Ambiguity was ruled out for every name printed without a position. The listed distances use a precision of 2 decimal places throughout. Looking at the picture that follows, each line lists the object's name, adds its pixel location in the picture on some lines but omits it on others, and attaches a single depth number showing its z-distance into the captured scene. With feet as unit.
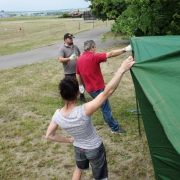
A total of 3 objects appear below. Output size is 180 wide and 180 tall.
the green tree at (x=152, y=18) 18.78
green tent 6.38
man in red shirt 14.23
